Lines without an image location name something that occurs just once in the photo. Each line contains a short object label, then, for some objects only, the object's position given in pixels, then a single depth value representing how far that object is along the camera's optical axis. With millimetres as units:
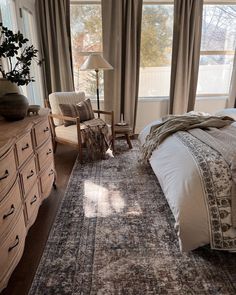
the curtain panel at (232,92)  4267
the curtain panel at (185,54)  3779
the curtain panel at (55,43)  3592
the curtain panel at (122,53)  3703
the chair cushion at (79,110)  3189
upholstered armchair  3053
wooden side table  3510
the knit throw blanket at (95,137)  3074
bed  1488
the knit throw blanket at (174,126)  2299
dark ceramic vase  1720
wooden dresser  1259
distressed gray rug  1380
